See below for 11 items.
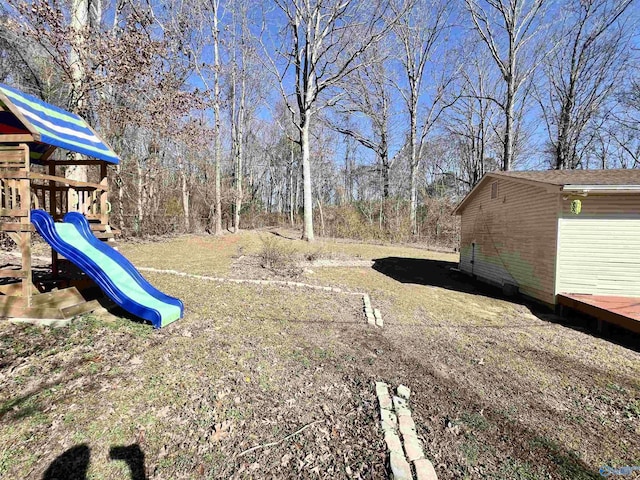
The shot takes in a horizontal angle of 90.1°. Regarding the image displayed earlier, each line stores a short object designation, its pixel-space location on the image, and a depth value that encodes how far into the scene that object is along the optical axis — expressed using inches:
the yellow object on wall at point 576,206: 260.8
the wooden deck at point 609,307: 209.3
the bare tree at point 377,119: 917.8
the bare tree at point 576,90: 729.0
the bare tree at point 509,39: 613.6
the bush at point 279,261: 331.5
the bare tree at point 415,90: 842.2
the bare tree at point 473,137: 944.3
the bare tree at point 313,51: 579.5
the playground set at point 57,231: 145.9
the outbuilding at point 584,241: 258.1
